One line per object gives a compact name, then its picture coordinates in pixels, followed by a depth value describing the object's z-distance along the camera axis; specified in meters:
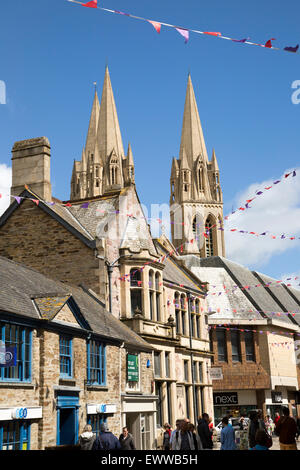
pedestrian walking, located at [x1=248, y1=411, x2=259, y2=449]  14.81
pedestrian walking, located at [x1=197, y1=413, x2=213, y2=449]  16.20
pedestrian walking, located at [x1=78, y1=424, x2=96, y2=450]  12.73
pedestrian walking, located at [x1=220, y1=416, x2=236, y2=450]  14.97
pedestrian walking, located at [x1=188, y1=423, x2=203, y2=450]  13.10
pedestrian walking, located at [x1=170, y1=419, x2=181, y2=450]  13.21
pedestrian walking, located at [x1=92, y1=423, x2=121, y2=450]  12.00
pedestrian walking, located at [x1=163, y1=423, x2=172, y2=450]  19.62
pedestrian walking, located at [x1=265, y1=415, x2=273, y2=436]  37.34
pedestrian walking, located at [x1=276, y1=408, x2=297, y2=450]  13.03
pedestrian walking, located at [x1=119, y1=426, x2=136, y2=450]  14.60
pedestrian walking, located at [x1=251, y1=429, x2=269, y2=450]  11.06
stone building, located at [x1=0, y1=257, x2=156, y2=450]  16.94
